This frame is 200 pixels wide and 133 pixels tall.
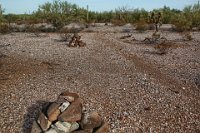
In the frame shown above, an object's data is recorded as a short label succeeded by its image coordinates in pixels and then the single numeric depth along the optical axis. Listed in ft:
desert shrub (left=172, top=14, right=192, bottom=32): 44.35
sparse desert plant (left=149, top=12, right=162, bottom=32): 45.12
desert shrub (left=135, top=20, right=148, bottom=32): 44.48
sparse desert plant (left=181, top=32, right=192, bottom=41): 34.43
